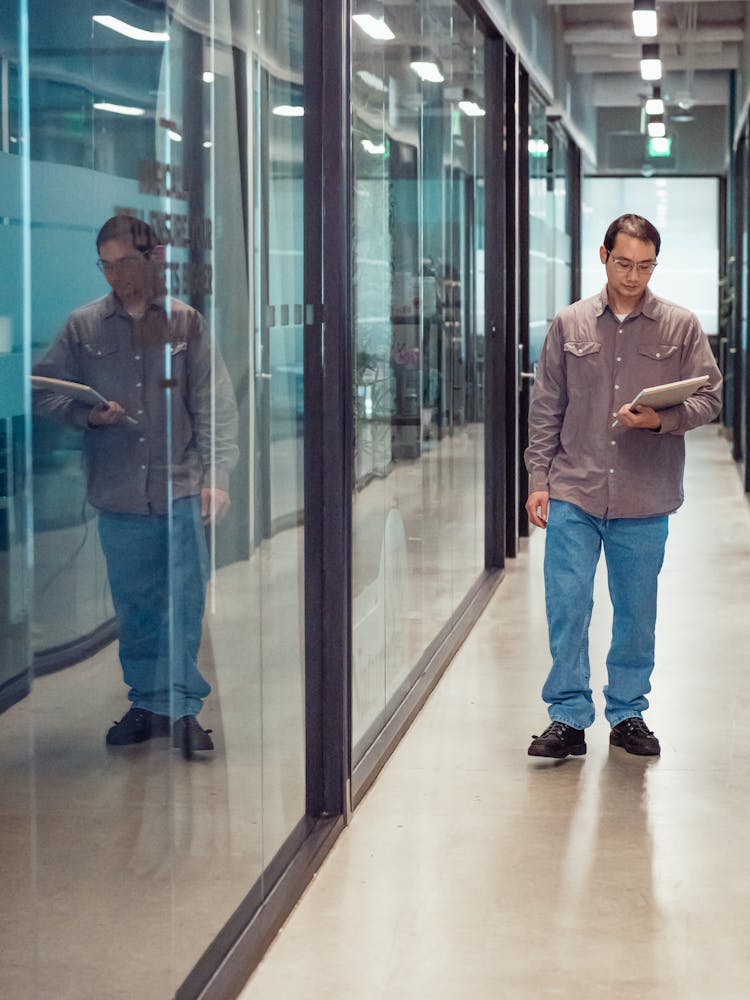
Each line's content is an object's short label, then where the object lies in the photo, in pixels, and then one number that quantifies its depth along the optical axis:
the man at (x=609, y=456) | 4.58
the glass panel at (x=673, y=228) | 19.81
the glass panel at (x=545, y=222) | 10.29
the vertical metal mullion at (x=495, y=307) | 8.26
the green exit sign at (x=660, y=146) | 18.59
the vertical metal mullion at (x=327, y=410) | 3.89
